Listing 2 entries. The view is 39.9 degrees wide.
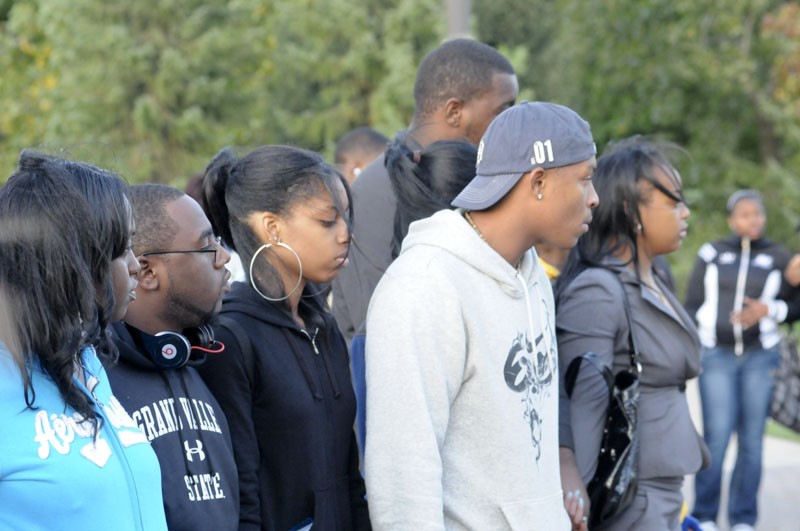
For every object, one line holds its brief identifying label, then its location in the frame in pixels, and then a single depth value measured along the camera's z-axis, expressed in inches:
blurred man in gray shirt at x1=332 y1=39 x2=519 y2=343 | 164.7
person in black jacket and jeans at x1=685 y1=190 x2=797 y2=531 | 291.6
